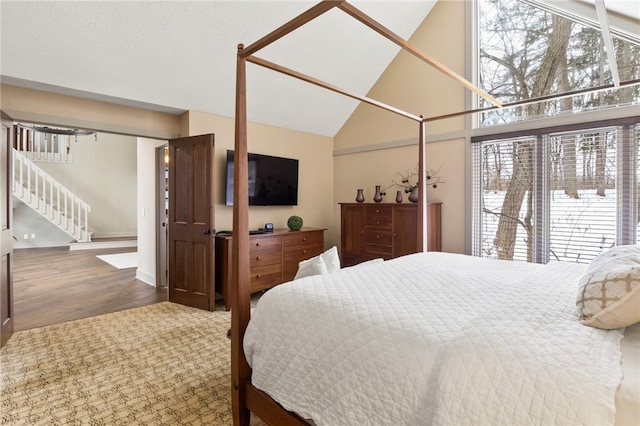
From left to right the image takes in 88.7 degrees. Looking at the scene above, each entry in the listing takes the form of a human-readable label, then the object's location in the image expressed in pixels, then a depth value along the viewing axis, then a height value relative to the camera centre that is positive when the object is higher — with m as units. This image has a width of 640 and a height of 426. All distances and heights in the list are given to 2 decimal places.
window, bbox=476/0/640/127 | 3.30 +1.69
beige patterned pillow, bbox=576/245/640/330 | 1.13 -0.30
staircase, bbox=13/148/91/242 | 7.51 +0.35
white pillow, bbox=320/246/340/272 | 2.34 -0.35
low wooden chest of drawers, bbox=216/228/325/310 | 3.89 -0.56
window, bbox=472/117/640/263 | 3.19 +0.22
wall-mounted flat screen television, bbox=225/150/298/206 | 4.49 +0.47
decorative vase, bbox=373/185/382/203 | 4.68 +0.24
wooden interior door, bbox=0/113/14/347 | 2.78 -0.19
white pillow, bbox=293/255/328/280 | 2.15 -0.37
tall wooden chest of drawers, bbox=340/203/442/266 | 4.12 -0.24
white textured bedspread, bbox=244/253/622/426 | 0.93 -0.48
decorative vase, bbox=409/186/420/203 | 4.22 +0.21
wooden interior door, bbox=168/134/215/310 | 3.81 -0.10
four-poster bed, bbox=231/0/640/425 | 1.41 -0.39
